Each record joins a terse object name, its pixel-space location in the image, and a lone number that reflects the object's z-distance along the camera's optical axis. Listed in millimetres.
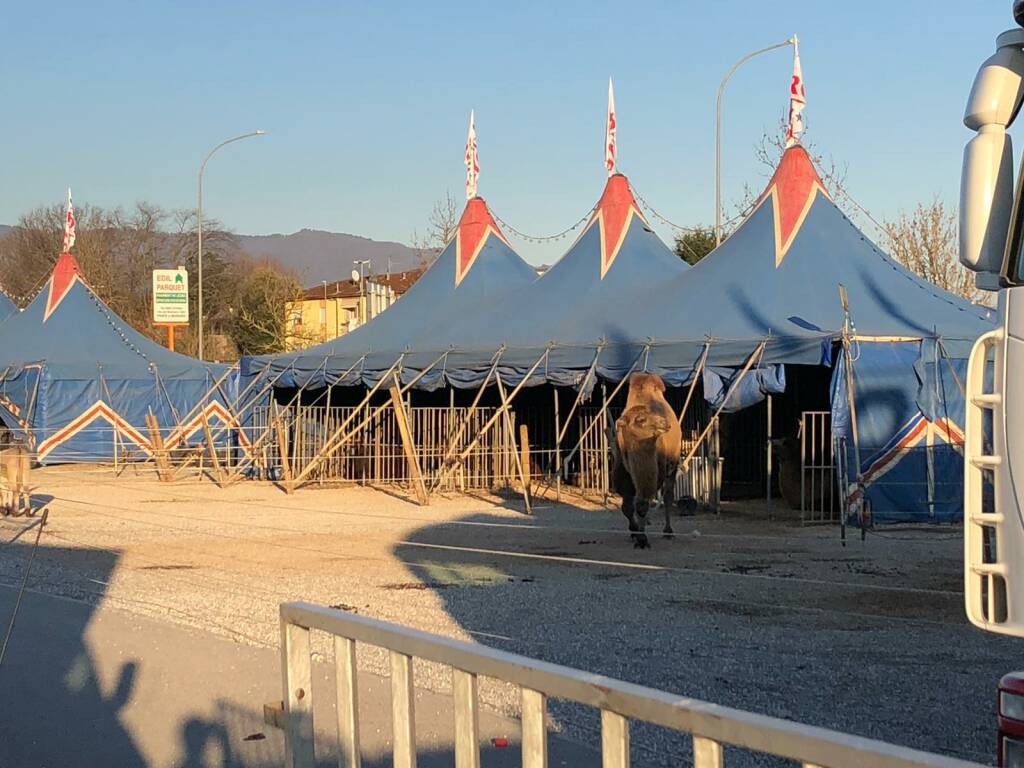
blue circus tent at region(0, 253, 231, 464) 33531
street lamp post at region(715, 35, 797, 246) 32688
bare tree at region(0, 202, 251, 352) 71875
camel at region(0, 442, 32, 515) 20141
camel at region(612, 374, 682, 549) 15969
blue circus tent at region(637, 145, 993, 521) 19000
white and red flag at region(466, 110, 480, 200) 29328
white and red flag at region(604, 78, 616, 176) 26562
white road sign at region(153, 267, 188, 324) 43906
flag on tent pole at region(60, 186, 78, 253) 39531
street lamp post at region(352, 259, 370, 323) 54478
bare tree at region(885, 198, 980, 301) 36938
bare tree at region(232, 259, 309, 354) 53875
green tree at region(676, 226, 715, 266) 47219
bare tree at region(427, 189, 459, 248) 51781
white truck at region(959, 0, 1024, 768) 4164
